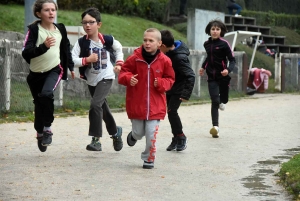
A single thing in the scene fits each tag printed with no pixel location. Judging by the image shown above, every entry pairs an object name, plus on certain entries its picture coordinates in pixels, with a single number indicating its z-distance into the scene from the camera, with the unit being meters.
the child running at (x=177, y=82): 13.81
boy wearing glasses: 13.16
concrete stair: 38.85
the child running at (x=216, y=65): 16.34
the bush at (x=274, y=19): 42.41
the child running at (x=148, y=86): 12.07
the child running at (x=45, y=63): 12.70
